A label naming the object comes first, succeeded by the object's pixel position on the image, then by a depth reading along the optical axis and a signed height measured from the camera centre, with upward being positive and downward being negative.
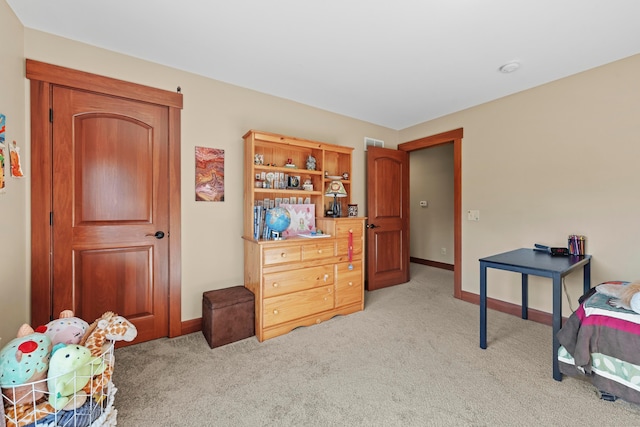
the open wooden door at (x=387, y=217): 3.88 -0.05
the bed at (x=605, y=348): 1.53 -0.82
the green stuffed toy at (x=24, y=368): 1.08 -0.64
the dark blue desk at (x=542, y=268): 1.86 -0.42
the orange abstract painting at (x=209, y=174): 2.62 +0.41
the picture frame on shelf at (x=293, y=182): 3.05 +0.37
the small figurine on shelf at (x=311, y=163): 3.11 +0.60
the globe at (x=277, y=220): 2.58 -0.05
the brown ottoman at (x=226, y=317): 2.29 -0.91
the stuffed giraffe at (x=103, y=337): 1.29 -0.64
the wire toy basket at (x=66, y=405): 1.09 -0.82
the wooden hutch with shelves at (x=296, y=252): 2.46 -0.38
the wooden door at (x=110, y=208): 2.08 +0.05
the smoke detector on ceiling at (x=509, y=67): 2.40 +1.36
